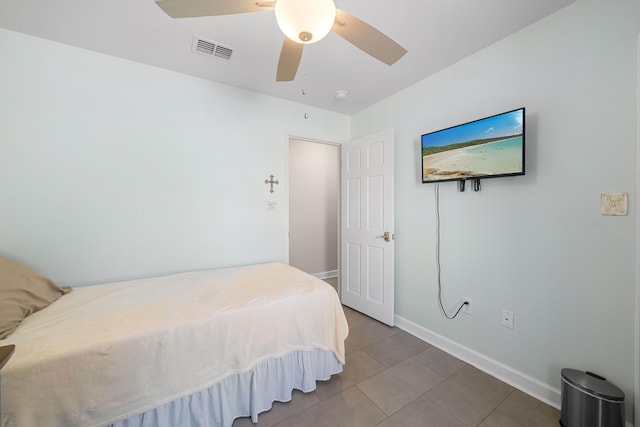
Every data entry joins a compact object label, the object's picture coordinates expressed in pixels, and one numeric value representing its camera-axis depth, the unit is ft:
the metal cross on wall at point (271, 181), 9.07
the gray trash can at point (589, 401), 4.10
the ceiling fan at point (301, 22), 3.09
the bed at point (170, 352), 3.54
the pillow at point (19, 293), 4.12
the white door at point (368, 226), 8.73
